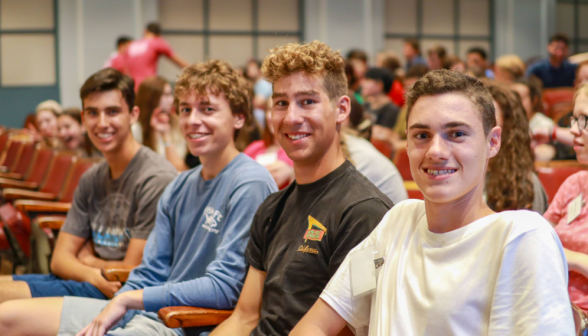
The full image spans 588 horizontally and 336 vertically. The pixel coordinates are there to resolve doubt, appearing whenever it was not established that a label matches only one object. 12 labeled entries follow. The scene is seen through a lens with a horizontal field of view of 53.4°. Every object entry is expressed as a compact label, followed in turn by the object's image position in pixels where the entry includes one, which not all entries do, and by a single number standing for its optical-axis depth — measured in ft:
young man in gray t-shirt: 8.05
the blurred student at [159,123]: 12.08
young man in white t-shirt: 3.45
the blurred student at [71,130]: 16.56
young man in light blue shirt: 6.17
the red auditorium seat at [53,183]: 13.17
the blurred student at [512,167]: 7.34
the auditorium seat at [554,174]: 8.07
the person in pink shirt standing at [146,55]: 22.25
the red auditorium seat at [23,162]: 17.66
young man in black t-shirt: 5.03
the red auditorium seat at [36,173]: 15.42
